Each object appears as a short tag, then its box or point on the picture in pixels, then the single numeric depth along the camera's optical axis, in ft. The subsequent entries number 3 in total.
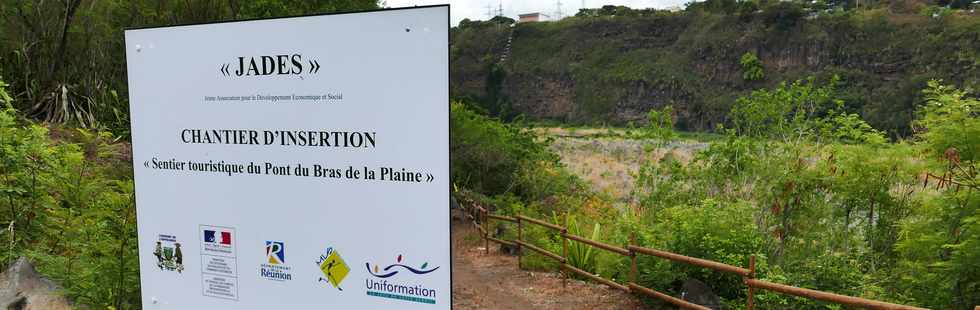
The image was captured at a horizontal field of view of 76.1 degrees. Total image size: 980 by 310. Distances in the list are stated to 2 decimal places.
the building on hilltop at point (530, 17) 351.85
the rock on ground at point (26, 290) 13.00
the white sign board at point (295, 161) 6.17
